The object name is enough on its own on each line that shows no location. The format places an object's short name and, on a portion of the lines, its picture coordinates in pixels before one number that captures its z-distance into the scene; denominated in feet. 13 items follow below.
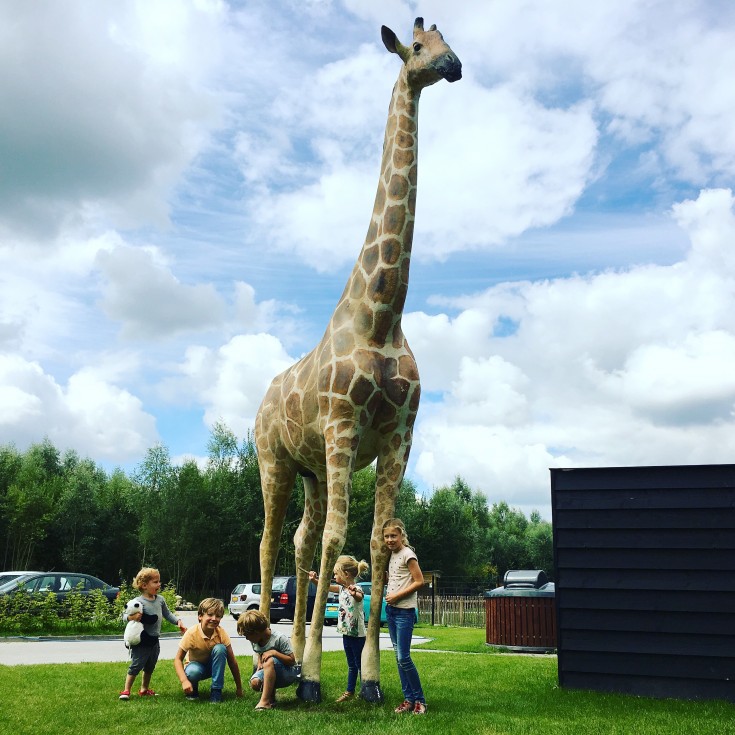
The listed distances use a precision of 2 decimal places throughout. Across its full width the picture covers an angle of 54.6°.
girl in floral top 22.22
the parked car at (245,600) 77.87
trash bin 48.67
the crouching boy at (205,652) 22.43
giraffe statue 21.38
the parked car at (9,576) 58.17
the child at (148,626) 22.98
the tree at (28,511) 120.98
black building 24.36
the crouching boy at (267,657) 20.84
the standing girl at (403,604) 20.08
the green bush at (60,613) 51.75
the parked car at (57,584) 55.16
